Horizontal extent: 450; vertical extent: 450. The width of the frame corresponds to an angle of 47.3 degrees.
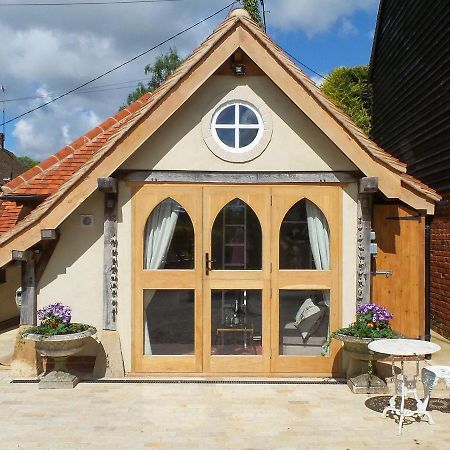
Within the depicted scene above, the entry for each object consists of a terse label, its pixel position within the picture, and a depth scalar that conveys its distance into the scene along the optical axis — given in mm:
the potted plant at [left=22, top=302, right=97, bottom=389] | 6906
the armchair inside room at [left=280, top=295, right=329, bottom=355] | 7570
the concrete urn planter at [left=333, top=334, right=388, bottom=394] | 6781
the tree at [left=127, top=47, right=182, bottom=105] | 39844
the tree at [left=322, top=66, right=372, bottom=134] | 23109
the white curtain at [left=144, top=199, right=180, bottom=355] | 7578
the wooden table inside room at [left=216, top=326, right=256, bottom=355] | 7594
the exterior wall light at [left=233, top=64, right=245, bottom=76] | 7328
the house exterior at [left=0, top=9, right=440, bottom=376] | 7496
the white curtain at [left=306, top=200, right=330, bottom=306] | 7590
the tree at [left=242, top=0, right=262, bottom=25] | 21638
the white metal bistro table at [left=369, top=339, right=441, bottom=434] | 5727
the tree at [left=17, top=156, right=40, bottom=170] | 79625
